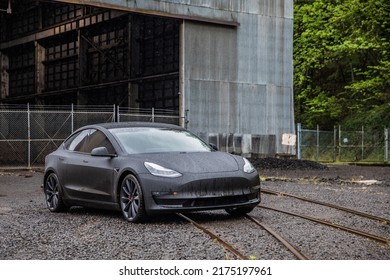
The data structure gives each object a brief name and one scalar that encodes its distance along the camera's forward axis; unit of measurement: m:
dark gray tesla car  9.65
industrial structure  29.84
